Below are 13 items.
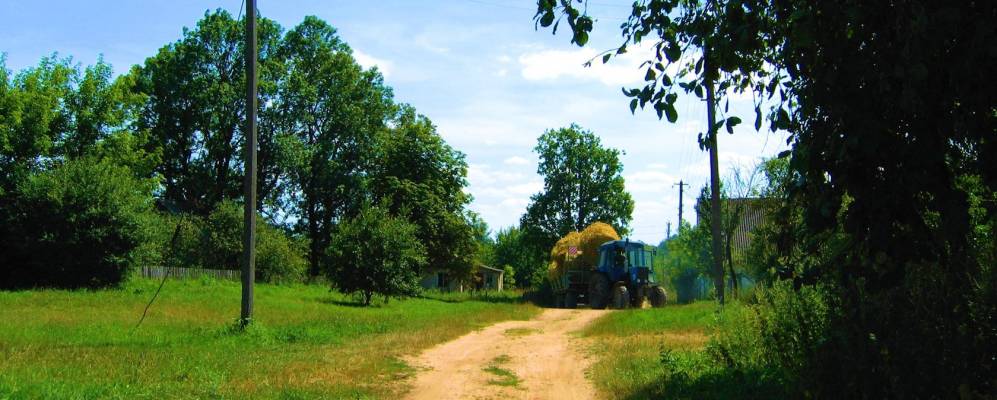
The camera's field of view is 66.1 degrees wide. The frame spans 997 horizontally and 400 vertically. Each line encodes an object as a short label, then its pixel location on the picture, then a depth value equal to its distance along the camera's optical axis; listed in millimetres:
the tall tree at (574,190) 55812
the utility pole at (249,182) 16141
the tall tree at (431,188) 49062
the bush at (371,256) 28797
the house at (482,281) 71188
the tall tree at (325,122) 49344
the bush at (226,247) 39219
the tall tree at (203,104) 46719
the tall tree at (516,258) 83125
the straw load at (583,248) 39125
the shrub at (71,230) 26188
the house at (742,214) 31853
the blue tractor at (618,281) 33875
